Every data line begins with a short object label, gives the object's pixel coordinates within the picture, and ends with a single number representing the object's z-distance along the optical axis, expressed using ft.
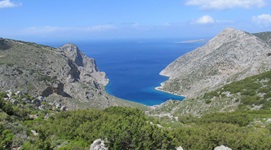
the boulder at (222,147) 64.49
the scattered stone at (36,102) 125.06
